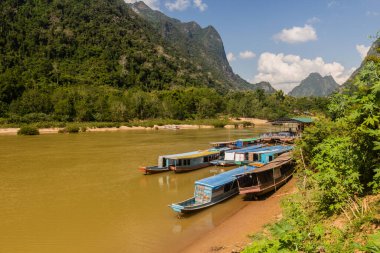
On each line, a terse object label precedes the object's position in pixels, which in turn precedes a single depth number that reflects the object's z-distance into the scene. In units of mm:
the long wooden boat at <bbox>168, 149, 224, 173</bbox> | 30031
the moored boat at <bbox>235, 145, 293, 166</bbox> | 29812
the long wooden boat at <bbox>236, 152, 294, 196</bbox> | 20705
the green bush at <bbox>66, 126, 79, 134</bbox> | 70625
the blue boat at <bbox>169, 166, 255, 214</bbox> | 18547
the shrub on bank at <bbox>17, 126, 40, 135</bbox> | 64438
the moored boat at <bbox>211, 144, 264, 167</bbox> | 31778
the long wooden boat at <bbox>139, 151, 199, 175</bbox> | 29150
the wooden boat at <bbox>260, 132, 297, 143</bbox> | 41188
